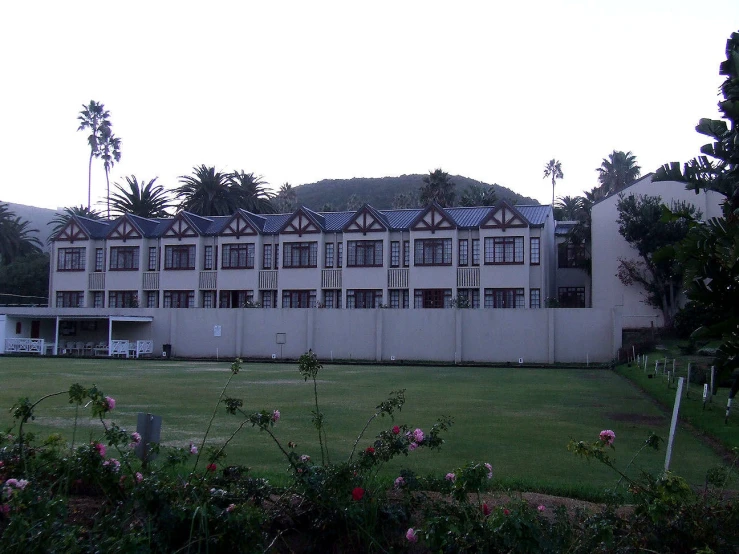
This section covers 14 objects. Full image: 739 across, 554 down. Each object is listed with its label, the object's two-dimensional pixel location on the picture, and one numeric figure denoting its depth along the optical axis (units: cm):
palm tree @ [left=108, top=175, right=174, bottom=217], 8250
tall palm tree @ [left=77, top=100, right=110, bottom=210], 9069
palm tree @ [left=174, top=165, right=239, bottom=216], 8331
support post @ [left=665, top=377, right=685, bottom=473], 841
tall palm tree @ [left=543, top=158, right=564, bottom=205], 12075
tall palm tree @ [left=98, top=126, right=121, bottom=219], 9288
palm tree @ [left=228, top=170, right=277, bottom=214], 8550
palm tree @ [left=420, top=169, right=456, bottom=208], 7362
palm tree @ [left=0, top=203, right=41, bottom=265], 7631
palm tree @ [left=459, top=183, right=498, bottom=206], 7162
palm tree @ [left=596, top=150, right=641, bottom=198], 8938
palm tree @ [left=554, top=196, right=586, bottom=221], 8231
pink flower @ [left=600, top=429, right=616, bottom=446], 637
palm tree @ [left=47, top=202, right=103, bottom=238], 8462
